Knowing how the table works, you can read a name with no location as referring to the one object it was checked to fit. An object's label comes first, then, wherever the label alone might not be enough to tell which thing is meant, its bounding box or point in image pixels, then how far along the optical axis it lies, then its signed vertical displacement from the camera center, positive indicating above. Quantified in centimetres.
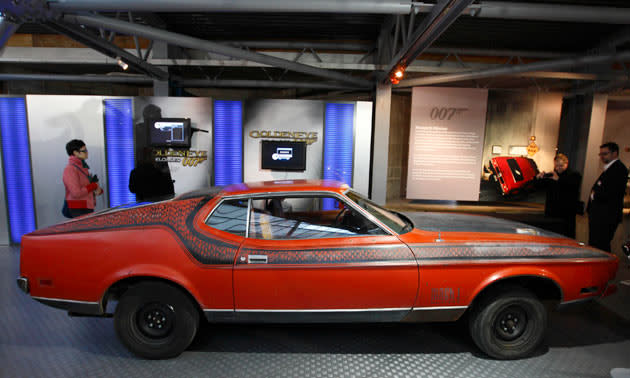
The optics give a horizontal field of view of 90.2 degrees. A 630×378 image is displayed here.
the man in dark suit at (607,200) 387 -53
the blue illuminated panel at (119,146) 525 -5
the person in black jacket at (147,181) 442 -52
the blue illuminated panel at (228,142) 552 +9
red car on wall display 706 -38
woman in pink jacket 392 -53
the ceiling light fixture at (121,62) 501 +129
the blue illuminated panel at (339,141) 549 +15
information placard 645 +22
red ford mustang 223 -88
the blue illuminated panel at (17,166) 493 -41
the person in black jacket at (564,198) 420 -55
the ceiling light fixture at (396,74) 501 +129
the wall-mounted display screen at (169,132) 533 +22
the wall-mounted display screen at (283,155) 551 -12
